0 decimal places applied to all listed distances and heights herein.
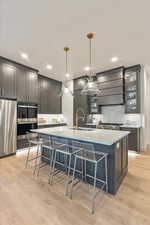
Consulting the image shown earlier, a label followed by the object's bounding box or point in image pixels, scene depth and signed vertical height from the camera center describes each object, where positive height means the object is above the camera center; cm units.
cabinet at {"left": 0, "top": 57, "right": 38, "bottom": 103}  367 +118
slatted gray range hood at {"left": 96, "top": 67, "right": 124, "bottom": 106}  431 +111
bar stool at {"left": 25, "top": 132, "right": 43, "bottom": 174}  271 -64
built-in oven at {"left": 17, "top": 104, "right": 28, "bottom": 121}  404 +10
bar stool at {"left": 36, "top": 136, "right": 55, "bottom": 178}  275 -108
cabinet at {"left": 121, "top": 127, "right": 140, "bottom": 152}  387 -81
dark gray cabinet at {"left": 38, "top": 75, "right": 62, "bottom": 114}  527 +93
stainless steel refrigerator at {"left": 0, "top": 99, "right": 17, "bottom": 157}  348 -36
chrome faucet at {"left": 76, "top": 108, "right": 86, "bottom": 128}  530 +0
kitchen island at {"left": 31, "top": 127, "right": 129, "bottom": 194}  190 -71
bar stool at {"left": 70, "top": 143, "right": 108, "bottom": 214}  183 -67
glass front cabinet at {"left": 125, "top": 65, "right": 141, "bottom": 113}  412 +93
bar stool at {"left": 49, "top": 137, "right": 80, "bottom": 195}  235 -89
